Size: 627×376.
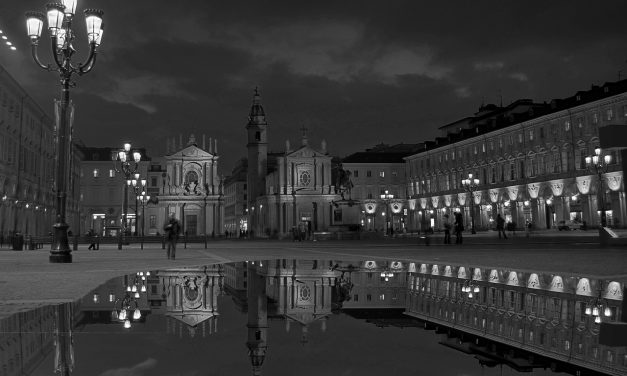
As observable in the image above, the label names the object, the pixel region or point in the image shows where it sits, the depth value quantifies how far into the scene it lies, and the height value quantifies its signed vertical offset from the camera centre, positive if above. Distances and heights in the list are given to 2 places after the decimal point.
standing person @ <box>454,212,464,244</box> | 35.09 +0.06
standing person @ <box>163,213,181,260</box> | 22.72 -0.07
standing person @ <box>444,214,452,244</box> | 35.72 -0.37
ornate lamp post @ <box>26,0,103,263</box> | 18.53 +5.78
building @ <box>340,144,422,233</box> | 101.62 +7.40
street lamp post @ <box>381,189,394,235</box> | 97.00 +1.86
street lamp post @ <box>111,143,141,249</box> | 33.97 +4.42
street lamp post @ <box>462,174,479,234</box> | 56.56 +4.35
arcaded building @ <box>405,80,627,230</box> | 57.66 +7.78
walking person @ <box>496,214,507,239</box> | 41.81 +0.17
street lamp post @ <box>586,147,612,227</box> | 39.97 +4.96
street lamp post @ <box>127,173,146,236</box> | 47.24 +4.13
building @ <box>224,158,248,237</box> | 130.00 +6.99
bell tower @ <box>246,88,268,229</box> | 100.50 +14.30
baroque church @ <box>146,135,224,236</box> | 85.06 +6.03
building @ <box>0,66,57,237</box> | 48.06 +6.89
